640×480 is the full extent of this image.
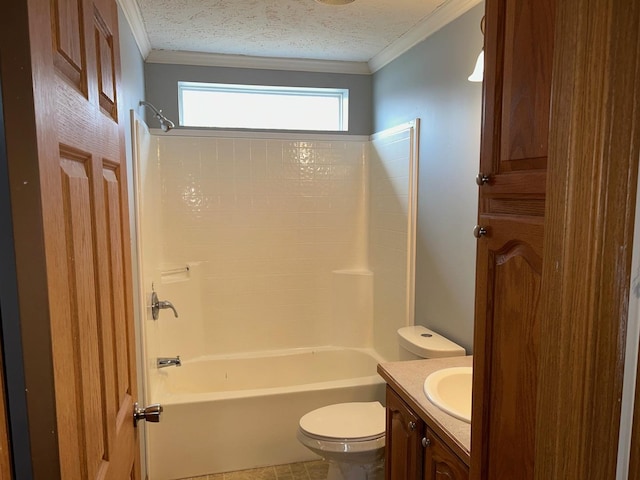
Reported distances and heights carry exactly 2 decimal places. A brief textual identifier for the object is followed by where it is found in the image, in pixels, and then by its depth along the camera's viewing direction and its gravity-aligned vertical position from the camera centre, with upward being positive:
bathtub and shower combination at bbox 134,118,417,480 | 2.90 -0.46
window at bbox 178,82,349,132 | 3.20 +0.66
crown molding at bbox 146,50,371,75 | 3.02 +0.93
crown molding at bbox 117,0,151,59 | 2.14 +0.91
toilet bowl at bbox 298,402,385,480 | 2.12 -1.13
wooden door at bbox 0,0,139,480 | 0.55 -0.05
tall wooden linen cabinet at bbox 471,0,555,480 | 0.77 -0.07
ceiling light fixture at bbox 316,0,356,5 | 2.15 +0.92
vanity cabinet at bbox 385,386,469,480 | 1.36 -0.85
